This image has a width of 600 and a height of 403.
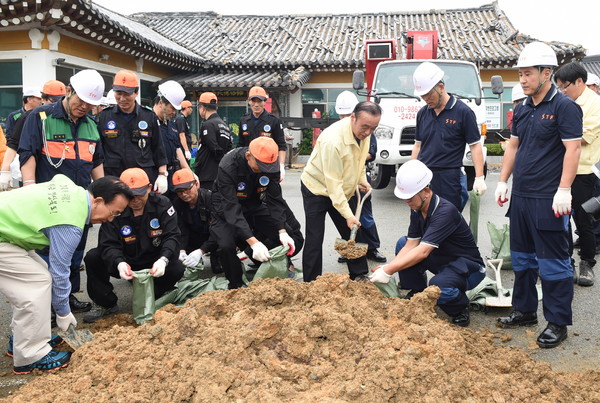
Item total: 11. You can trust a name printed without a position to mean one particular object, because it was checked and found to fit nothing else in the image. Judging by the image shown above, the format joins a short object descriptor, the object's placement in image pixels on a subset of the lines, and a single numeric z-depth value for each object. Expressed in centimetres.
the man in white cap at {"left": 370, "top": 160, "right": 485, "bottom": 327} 378
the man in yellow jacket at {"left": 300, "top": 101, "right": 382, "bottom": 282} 434
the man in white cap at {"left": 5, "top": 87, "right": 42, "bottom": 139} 627
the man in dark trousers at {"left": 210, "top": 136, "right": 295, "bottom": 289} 416
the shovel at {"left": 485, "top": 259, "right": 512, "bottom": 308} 416
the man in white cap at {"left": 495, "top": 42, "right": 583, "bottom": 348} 347
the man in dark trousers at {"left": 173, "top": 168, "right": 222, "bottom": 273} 503
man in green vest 309
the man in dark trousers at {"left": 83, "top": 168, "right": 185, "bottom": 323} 413
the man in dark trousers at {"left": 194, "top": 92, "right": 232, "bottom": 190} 626
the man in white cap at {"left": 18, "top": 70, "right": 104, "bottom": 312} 407
